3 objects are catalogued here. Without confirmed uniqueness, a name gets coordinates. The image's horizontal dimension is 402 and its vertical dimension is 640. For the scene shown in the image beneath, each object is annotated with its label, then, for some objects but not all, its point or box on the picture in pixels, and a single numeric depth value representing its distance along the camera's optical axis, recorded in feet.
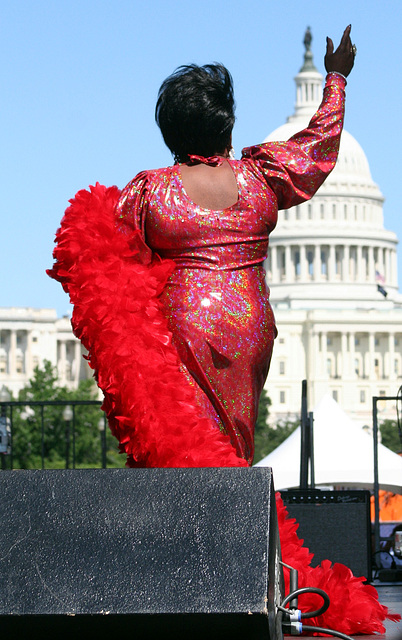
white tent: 54.90
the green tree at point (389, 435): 232.53
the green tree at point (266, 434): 219.86
